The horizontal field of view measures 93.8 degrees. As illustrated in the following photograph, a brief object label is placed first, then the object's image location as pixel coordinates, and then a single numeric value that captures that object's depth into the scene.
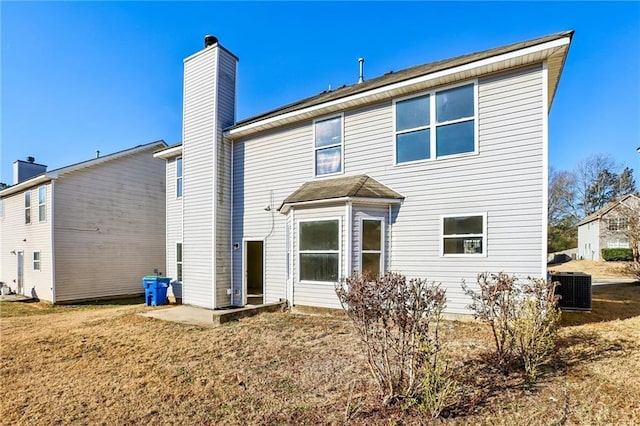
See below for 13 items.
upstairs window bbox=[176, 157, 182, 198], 12.67
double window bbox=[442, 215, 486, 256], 7.01
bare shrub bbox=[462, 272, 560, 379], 3.97
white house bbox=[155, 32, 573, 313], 6.70
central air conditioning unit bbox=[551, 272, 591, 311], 7.22
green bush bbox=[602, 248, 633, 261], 25.66
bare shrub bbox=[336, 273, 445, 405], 3.22
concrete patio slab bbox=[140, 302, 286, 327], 7.67
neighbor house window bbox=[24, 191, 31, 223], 15.54
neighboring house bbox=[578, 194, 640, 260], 22.37
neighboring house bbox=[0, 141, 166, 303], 13.71
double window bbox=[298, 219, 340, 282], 8.05
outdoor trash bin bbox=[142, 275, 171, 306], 11.37
